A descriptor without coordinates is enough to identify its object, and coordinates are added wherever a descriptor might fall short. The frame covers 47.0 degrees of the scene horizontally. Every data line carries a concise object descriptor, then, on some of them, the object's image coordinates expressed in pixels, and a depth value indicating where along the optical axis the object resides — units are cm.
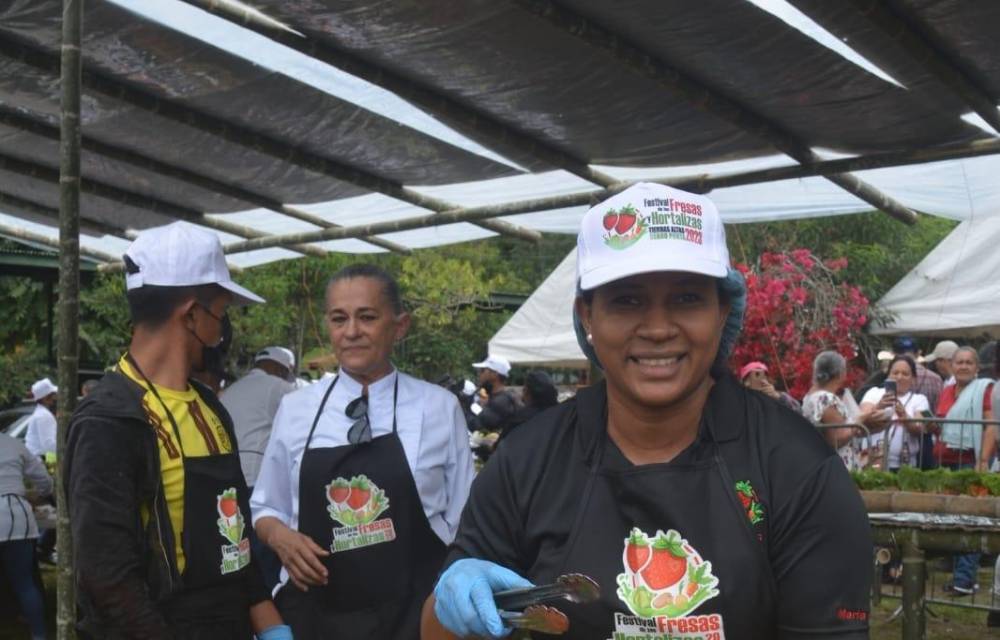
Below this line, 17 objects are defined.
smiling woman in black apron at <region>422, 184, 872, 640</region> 169
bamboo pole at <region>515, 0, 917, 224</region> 490
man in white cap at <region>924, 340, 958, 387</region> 1054
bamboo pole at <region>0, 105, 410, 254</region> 730
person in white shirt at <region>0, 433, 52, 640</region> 691
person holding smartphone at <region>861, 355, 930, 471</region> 847
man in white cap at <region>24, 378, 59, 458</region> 1053
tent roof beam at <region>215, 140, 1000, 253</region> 559
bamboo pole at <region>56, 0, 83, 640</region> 399
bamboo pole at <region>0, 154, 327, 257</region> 824
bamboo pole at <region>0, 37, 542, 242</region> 611
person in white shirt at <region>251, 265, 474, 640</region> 335
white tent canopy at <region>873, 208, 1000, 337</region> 928
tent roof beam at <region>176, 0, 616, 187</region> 549
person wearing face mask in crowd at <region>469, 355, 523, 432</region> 1080
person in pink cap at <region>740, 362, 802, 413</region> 827
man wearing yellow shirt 260
